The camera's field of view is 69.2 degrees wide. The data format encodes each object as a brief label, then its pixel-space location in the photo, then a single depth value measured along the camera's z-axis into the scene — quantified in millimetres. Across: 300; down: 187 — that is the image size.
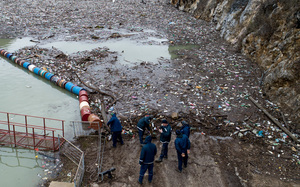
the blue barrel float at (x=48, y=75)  12483
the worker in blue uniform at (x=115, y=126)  6977
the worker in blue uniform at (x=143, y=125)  6996
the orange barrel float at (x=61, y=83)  11672
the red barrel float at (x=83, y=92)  10426
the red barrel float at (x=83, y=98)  9914
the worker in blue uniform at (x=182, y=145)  5866
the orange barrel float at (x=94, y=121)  8039
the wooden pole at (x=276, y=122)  7563
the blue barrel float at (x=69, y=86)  11373
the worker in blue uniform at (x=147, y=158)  5463
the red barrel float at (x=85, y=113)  8703
